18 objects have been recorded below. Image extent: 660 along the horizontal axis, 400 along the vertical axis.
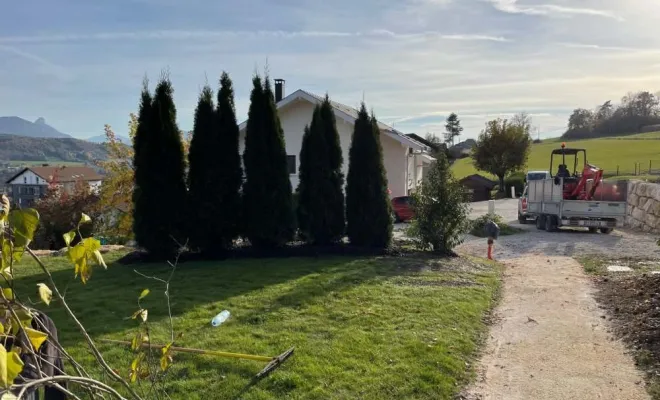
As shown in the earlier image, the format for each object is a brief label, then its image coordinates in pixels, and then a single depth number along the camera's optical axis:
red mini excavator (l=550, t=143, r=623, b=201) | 19.08
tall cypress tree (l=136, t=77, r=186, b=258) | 10.89
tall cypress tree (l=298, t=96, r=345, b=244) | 12.36
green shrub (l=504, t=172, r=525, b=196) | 42.81
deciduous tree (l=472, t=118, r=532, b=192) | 44.62
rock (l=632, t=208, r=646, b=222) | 20.27
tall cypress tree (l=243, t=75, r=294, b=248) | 11.70
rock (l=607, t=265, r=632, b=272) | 11.35
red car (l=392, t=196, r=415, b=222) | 24.06
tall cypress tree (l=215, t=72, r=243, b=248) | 11.43
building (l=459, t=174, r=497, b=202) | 41.84
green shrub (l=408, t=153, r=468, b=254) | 12.15
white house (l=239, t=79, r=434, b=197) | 24.33
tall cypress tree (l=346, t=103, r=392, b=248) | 12.48
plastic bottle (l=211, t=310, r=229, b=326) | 6.43
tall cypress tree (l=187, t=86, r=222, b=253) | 11.23
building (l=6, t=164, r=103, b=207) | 24.84
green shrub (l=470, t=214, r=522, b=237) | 19.26
